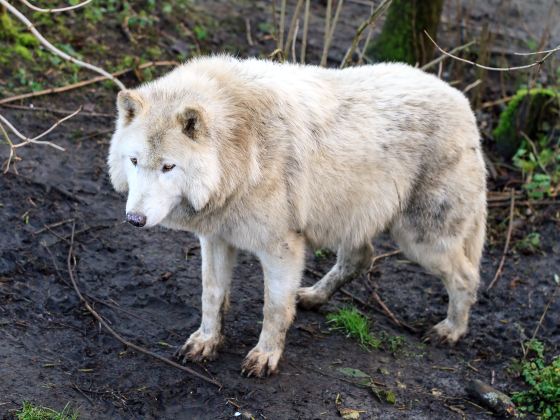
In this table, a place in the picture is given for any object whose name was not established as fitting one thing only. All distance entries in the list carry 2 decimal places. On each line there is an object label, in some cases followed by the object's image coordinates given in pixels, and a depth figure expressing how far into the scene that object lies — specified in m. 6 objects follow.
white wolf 4.51
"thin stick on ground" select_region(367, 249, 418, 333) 6.53
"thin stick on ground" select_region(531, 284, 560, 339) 6.49
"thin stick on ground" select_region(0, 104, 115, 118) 8.00
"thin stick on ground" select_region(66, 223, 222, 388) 5.23
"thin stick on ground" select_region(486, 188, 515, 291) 7.29
